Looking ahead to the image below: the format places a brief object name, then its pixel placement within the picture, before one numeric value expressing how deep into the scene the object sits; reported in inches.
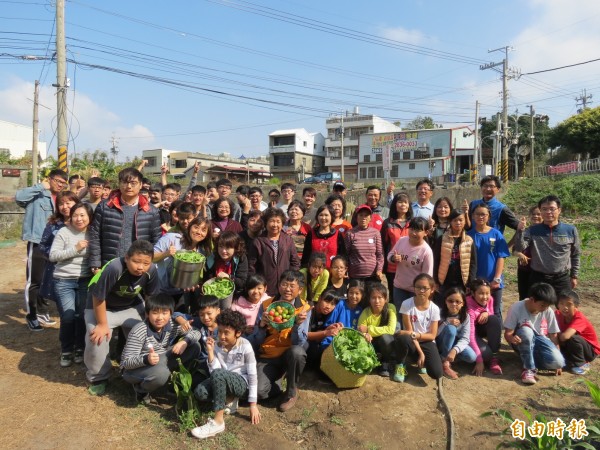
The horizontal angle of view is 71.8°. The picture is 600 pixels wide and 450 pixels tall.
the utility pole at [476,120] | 1161.9
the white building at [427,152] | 1504.7
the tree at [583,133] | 997.8
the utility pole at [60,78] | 409.4
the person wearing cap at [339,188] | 230.2
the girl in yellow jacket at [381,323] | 153.8
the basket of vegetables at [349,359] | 139.7
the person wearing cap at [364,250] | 177.8
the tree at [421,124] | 2045.5
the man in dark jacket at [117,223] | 157.2
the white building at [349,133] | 1891.0
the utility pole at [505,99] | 952.1
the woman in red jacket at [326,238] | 179.9
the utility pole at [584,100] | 1647.6
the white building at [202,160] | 1679.4
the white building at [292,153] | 1898.4
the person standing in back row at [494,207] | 190.2
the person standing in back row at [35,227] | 194.7
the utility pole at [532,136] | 1043.9
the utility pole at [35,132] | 602.9
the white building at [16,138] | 1517.0
